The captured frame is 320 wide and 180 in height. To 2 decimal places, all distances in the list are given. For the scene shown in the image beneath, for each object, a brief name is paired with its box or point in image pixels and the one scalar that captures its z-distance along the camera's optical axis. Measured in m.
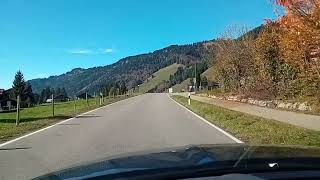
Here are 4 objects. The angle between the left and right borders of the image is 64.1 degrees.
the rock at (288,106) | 14.44
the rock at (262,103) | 17.40
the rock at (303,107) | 12.95
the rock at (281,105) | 15.10
